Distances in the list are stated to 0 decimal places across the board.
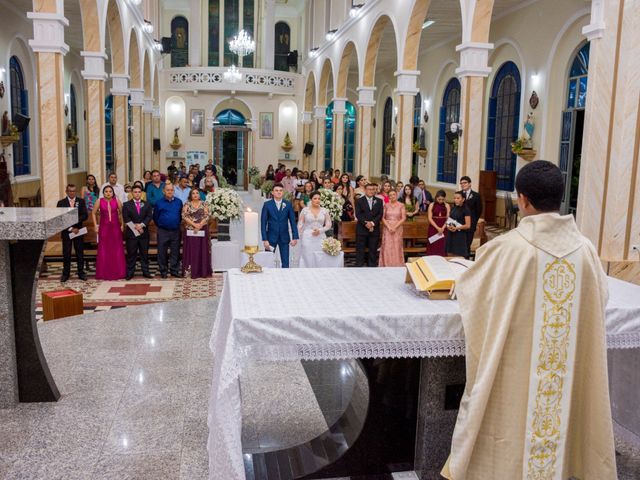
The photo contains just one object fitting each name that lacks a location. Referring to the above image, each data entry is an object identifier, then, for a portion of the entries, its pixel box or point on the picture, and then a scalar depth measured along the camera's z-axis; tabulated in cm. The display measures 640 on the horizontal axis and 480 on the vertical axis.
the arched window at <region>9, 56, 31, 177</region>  1783
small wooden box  718
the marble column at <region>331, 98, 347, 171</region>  2202
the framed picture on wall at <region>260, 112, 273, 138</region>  3145
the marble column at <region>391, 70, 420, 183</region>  1412
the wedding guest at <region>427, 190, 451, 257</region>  1050
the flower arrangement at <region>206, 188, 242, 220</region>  1080
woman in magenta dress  1010
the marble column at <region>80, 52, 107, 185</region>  1343
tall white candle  405
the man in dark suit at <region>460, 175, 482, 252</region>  1007
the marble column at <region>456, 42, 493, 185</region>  1084
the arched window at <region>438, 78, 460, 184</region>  2090
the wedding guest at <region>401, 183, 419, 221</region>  1215
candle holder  405
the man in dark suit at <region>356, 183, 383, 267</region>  1046
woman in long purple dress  1052
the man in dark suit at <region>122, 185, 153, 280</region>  1038
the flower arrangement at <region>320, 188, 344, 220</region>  1048
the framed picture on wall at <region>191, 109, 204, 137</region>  3094
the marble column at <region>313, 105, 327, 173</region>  2656
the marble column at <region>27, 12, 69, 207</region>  1034
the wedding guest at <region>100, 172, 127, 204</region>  1248
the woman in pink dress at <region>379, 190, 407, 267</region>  1040
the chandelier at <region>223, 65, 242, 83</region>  2753
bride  960
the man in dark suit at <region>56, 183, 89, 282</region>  989
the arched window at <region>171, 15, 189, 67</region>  3109
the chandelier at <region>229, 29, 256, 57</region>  2552
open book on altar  340
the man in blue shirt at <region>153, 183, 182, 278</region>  1059
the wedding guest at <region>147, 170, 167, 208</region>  1406
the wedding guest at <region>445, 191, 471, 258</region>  995
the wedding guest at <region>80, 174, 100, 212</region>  1174
